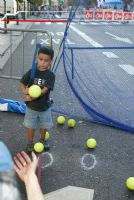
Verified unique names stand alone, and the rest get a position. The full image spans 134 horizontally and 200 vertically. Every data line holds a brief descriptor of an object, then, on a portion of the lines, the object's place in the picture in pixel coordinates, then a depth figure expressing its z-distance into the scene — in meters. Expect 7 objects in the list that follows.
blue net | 6.14
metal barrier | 9.86
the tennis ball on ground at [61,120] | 6.07
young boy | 4.56
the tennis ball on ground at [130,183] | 4.16
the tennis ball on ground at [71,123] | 5.95
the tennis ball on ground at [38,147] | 4.95
